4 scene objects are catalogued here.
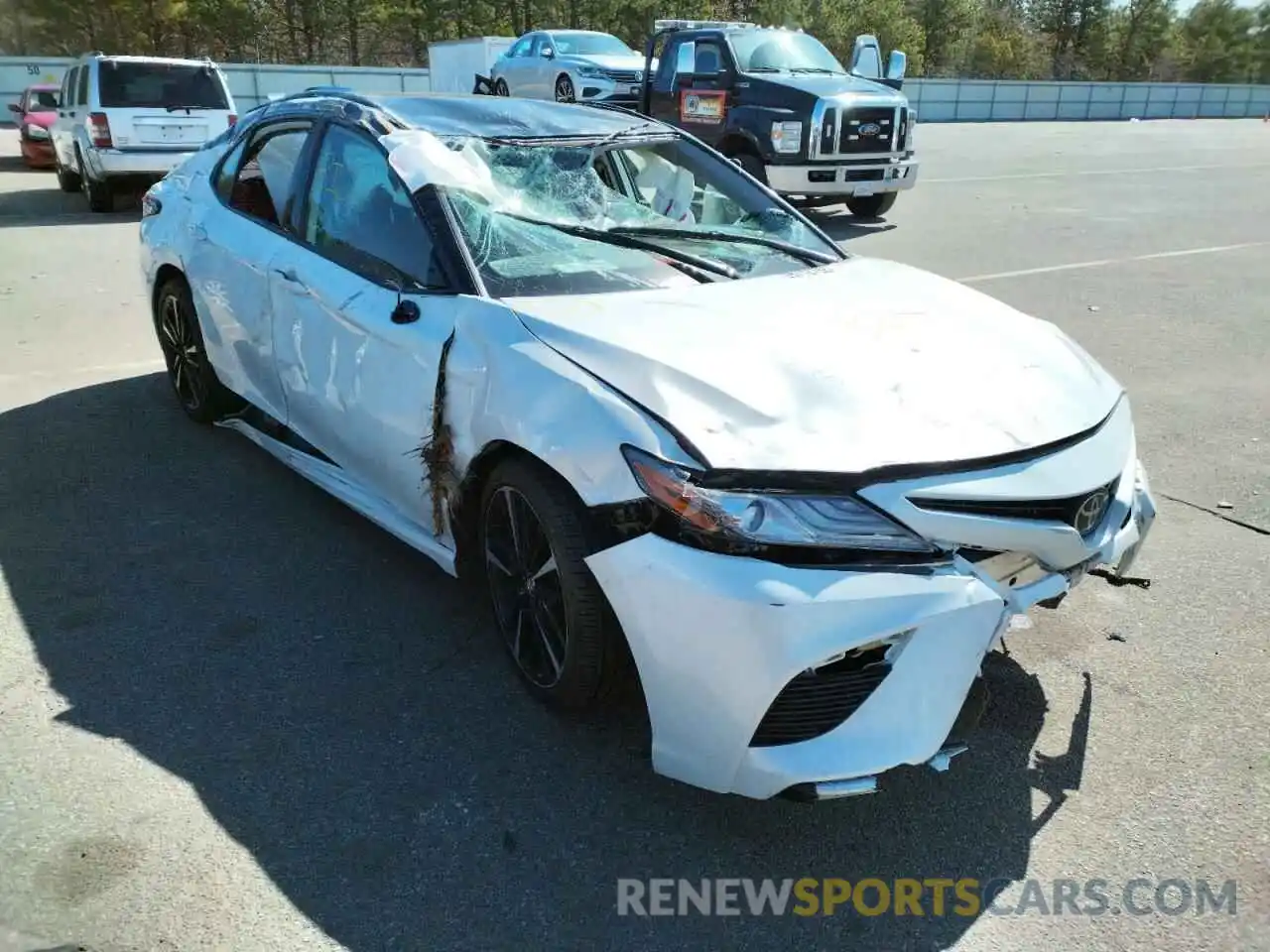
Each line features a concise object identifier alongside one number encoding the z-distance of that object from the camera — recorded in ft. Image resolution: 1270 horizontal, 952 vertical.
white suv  40.32
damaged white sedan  7.41
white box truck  86.58
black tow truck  38.47
